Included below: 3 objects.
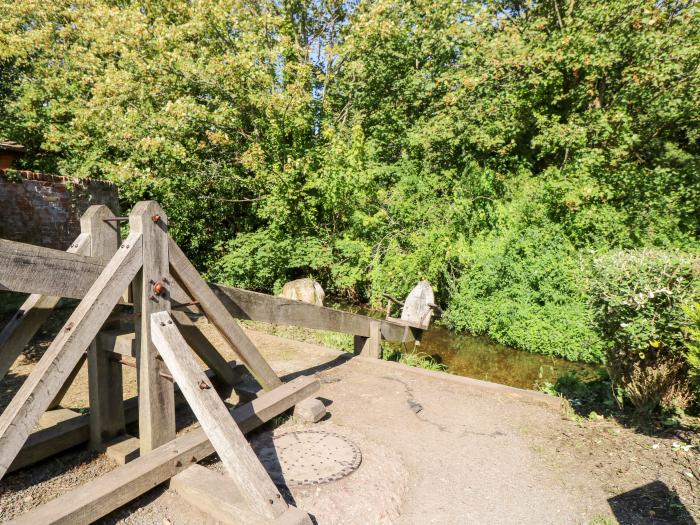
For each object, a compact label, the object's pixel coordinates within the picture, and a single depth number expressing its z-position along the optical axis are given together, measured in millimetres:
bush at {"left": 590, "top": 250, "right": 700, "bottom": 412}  3713
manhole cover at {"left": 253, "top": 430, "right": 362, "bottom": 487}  2879
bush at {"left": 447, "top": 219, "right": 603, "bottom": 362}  8875
